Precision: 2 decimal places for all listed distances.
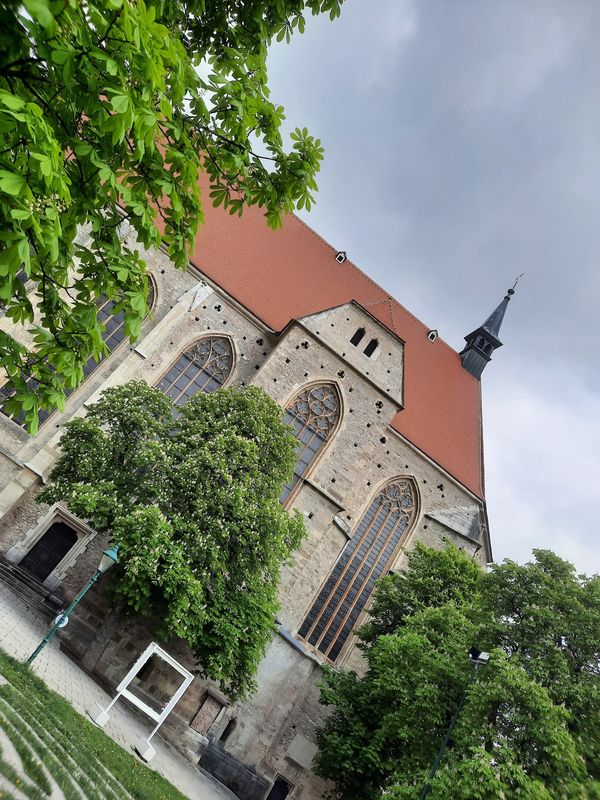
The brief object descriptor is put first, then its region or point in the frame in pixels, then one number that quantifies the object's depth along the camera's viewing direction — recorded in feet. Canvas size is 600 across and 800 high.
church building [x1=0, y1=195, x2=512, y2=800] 44.29
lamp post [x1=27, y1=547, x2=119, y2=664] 28.54
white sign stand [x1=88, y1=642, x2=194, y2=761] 27.58
